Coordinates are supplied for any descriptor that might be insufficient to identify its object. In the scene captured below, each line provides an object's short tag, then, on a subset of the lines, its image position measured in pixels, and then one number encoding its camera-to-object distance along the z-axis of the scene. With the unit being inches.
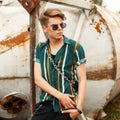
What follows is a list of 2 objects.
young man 136.0
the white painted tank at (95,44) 190.2
